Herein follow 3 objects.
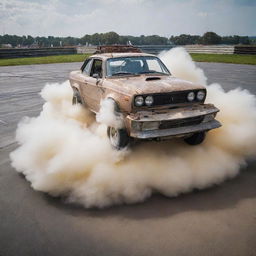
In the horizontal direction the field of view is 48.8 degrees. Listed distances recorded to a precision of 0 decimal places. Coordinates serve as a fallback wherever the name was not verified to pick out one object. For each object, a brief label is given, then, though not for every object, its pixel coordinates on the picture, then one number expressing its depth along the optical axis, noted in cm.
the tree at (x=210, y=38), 9249
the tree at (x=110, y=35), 10291
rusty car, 400
